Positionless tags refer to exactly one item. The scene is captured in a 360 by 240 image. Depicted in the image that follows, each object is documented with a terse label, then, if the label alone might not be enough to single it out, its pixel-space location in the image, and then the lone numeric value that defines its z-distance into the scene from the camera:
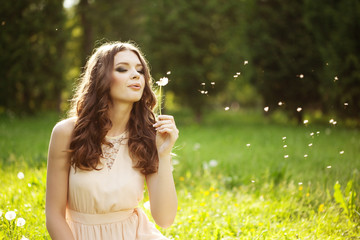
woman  2.13
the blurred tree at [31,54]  12.19
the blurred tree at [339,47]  10.05
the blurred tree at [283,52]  12.44
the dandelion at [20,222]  2.58
